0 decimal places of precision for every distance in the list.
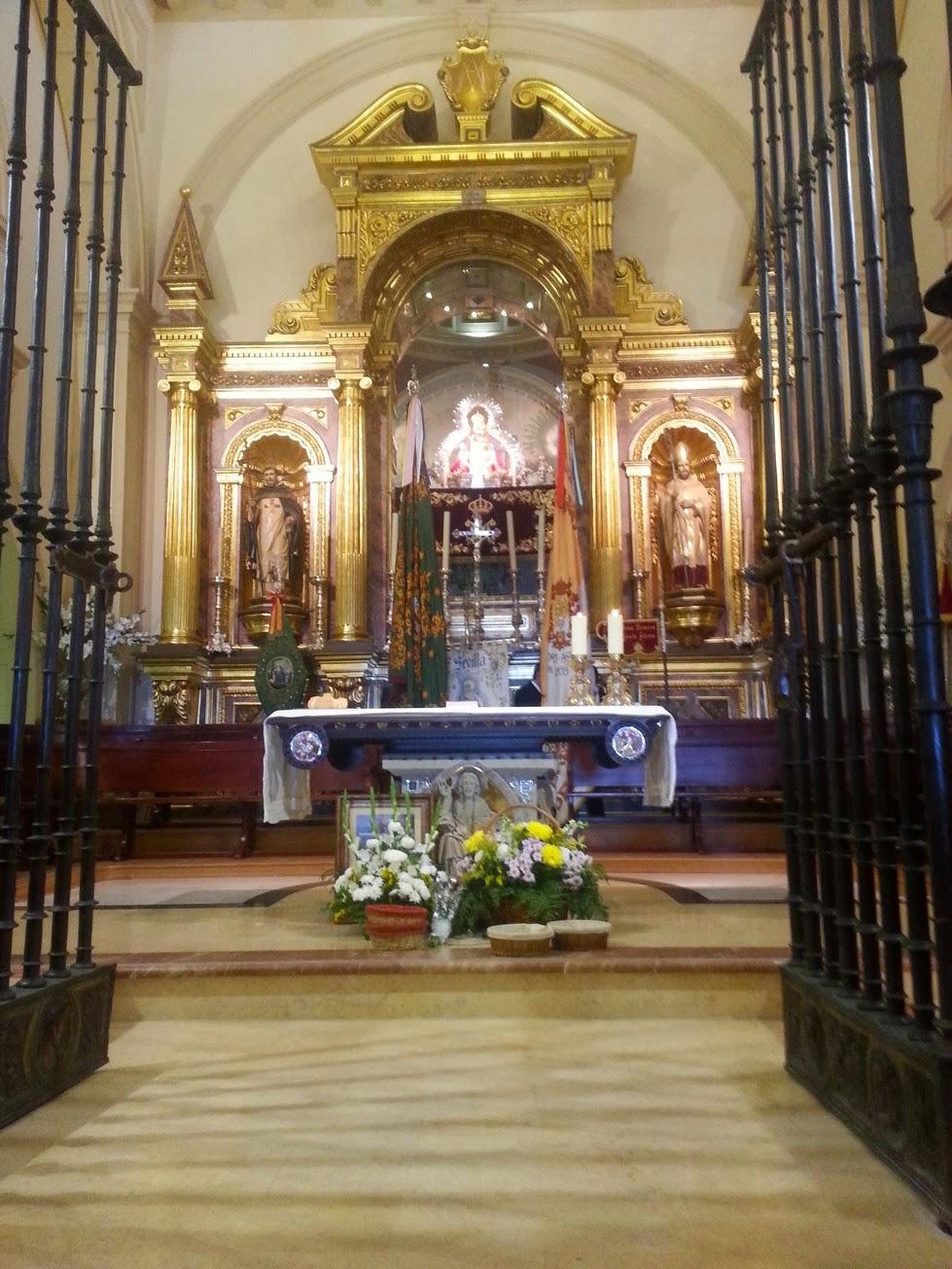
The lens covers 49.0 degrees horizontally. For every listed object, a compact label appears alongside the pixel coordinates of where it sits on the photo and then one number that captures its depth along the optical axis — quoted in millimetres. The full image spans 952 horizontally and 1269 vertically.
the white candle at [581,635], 5262
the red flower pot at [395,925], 4051
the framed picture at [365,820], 5004
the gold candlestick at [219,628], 10203
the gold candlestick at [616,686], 5207
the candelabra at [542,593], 7465
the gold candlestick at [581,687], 5363
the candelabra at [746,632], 9984
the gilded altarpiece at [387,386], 10281
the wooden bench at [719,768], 7934
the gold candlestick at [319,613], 10367
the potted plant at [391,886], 4062
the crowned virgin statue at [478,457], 14781
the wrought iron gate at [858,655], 2113
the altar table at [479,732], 4781
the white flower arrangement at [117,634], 9211
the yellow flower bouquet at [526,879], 4328
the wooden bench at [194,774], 8133
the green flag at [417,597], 7617
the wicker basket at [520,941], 3805
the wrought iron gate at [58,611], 2678
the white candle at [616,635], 5152
